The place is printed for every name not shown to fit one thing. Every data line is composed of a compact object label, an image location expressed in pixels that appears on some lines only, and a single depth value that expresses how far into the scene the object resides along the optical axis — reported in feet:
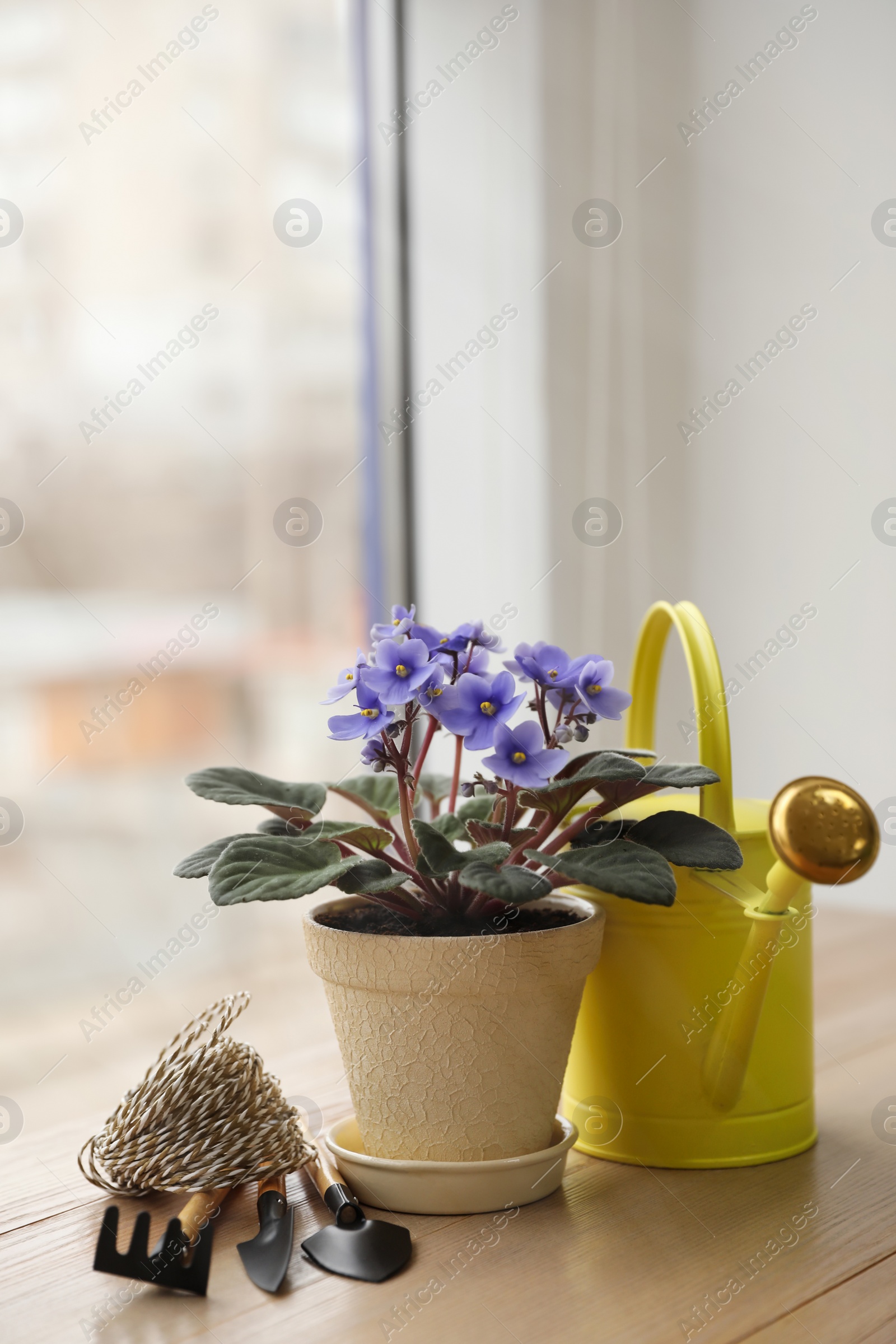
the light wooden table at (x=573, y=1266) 1.82
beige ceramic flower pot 2.09
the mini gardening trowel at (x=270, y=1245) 1.95
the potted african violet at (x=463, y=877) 2.07
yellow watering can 2.30
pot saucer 2.16
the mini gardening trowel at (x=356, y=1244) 1.99
